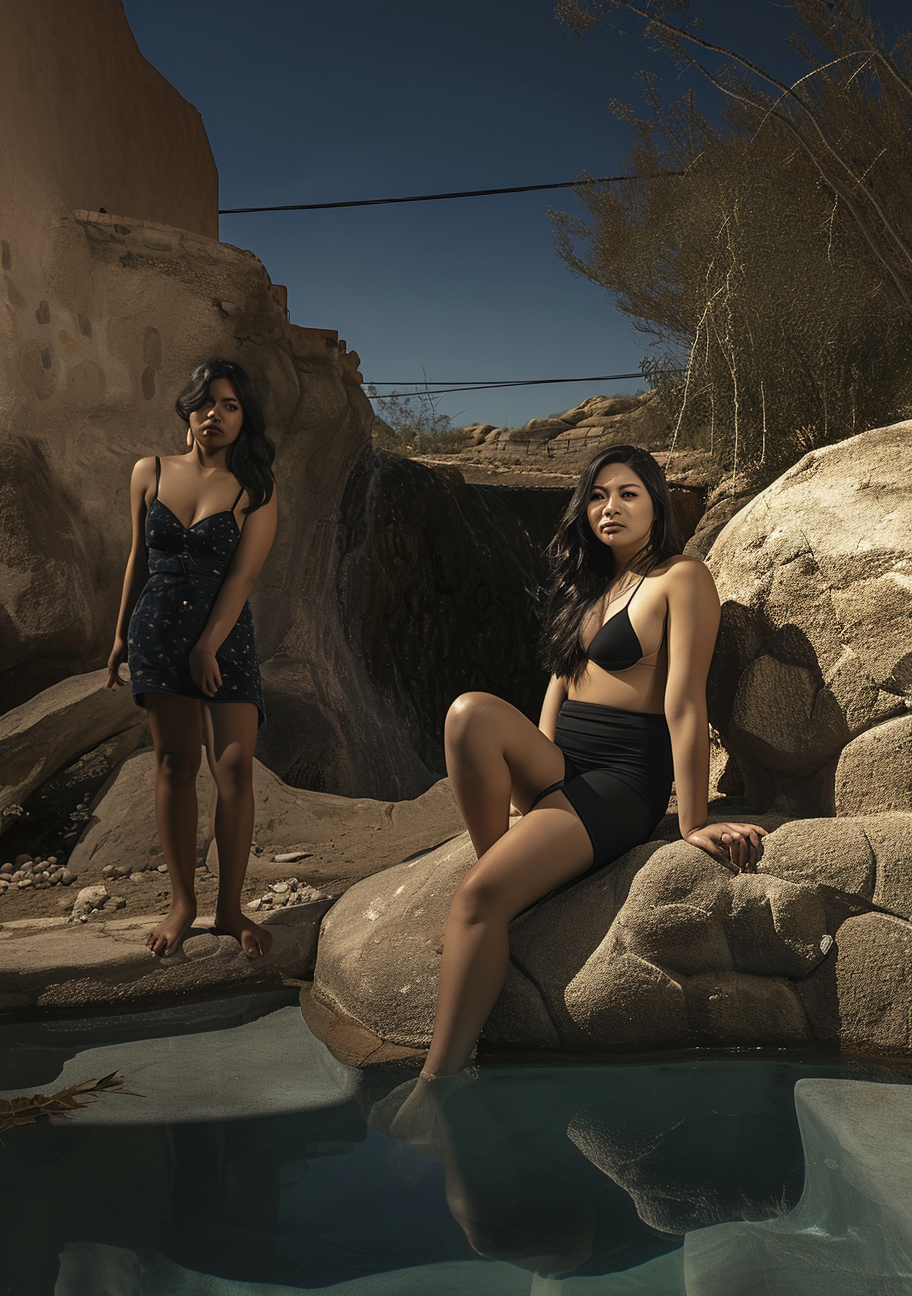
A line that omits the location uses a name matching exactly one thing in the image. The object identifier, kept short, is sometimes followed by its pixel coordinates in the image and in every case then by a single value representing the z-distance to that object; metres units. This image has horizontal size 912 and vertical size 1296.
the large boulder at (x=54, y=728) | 3.75
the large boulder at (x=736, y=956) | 2.12
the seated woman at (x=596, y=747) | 2.04
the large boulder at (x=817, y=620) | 2.33
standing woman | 2.53
